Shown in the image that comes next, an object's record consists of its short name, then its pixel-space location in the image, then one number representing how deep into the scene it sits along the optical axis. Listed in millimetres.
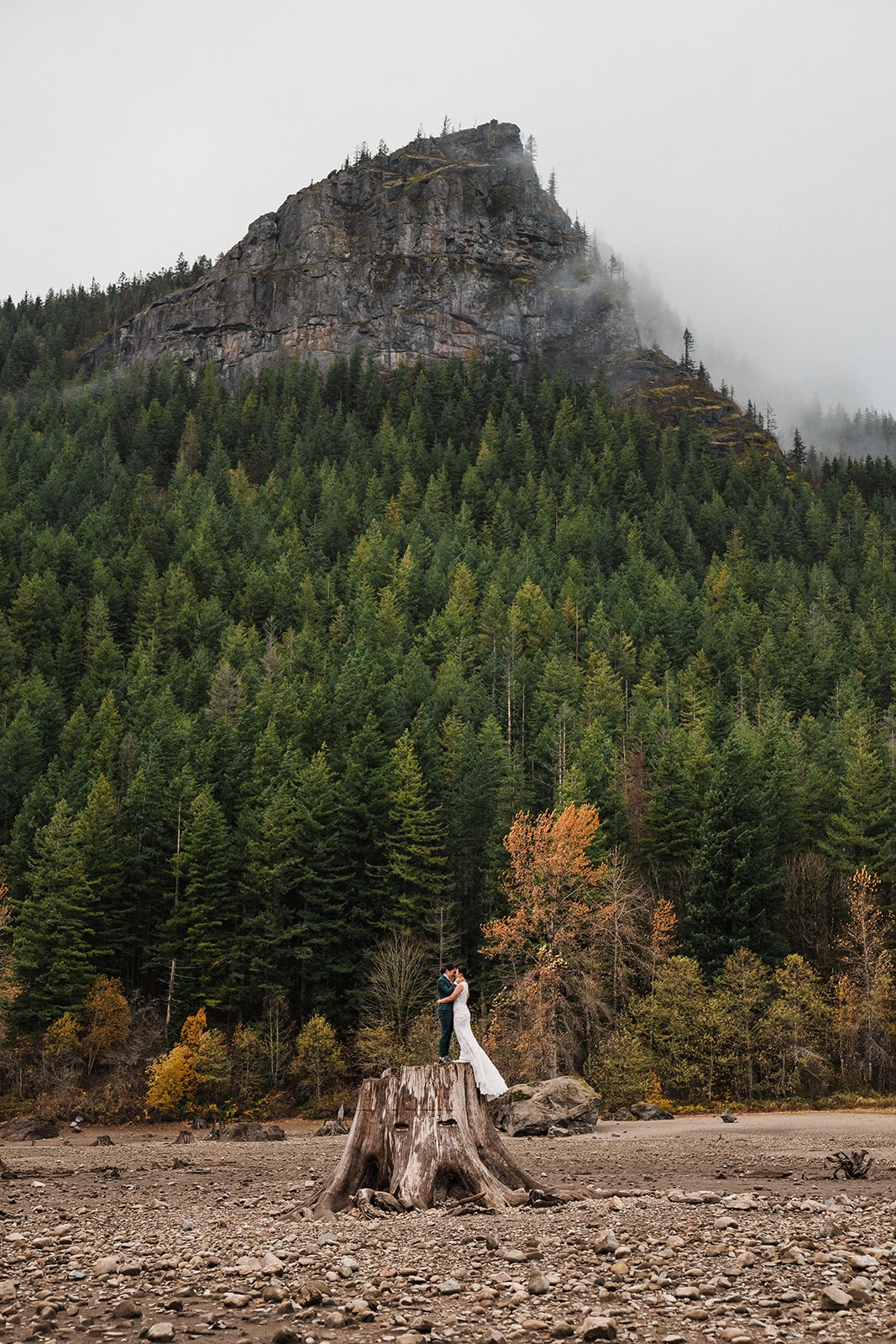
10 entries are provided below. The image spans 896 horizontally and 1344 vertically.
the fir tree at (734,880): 56781
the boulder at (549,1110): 35000
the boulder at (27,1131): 42841
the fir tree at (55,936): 58375
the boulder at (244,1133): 40103
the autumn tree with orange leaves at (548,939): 46281
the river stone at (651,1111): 42156
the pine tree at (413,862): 61031
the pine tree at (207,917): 60562
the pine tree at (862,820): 62375
